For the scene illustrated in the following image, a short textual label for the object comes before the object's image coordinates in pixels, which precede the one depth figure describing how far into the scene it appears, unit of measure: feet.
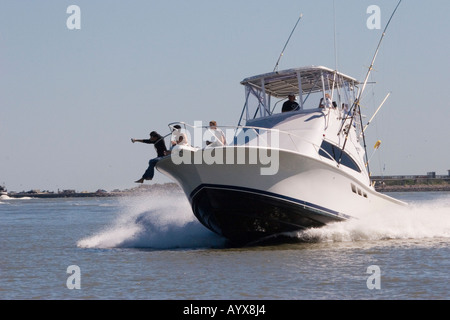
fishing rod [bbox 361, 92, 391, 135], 73.97
